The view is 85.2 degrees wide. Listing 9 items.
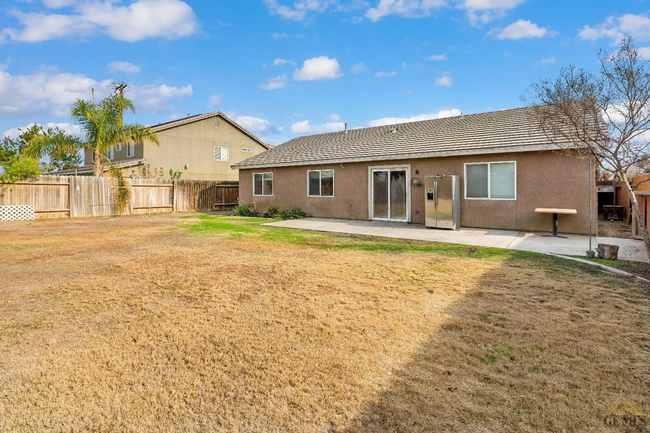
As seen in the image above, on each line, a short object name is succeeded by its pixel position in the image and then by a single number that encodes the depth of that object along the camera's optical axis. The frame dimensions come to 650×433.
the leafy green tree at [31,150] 14.84
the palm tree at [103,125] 18.83
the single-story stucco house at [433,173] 10.44
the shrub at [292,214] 16.05
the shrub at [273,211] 16.88
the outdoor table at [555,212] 9.60
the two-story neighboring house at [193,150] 22.89
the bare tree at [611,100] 6.04
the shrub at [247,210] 18.16
